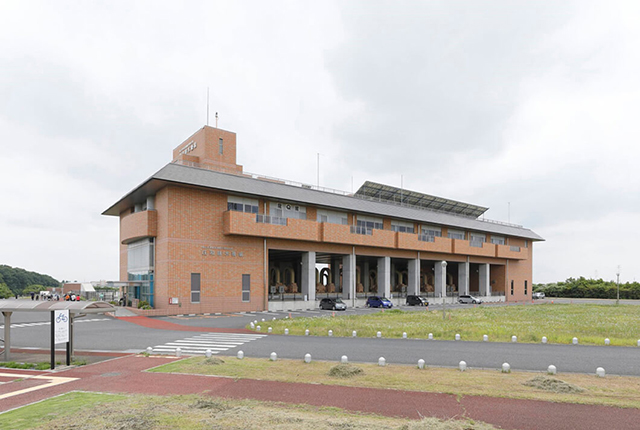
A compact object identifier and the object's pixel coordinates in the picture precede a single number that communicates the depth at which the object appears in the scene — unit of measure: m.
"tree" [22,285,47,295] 71.81
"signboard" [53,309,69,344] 14.77
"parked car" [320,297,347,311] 44.09
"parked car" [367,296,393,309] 48.82
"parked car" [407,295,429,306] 54.84
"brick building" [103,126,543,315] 38.41
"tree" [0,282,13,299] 64.11
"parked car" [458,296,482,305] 60.74
